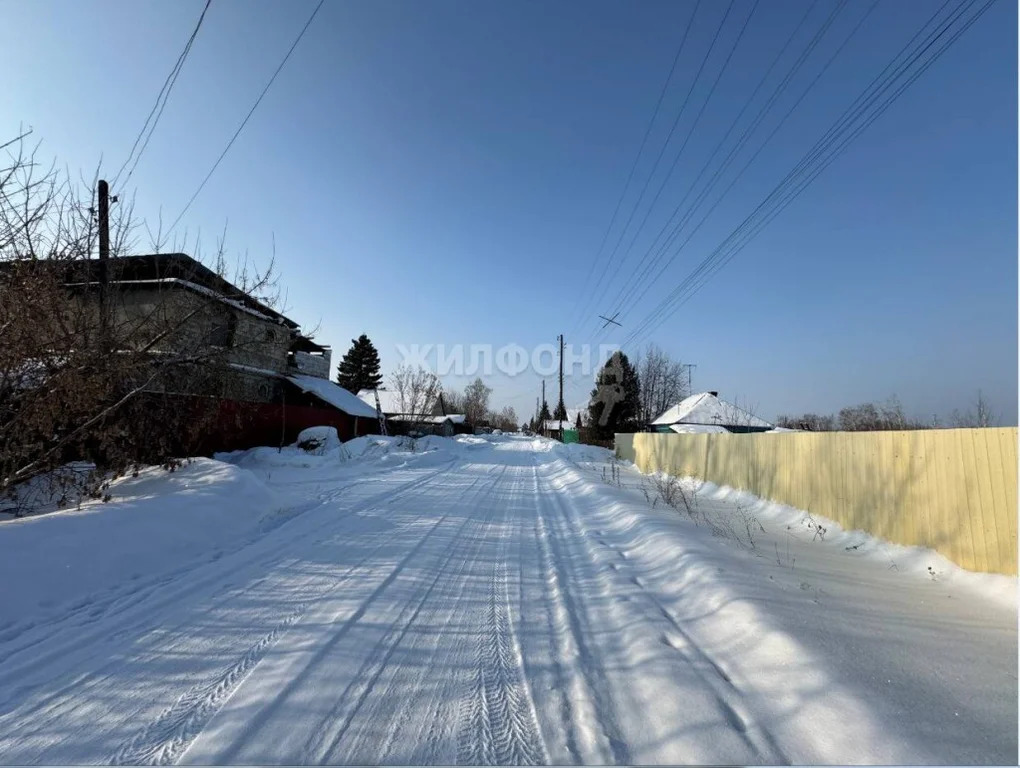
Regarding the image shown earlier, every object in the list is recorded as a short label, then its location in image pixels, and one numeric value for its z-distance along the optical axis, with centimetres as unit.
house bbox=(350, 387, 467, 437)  3853
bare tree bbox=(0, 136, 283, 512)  675
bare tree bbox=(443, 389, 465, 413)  9431
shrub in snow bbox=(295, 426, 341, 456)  2055
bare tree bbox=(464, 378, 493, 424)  9812
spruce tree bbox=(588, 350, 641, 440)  4109
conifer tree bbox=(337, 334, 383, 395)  6819
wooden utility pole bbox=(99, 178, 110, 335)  849
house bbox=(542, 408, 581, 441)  8494
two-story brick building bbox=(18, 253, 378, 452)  936
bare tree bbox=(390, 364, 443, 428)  3606
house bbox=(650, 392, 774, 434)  3938
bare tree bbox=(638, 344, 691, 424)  5144
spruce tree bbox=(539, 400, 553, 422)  9338
